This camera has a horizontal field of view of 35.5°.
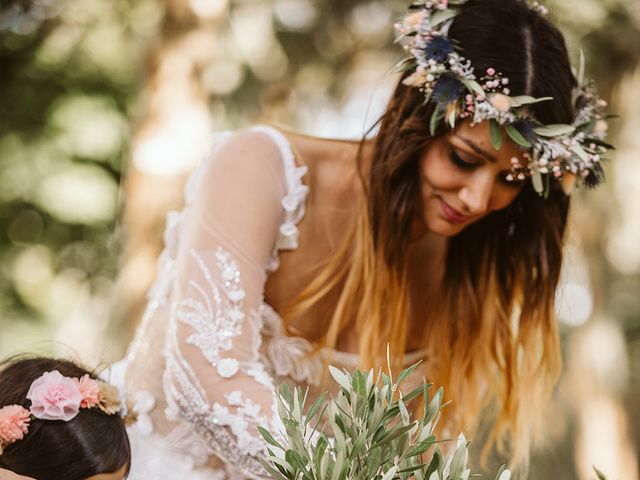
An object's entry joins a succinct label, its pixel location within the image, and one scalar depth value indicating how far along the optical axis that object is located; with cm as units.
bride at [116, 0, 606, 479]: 224
